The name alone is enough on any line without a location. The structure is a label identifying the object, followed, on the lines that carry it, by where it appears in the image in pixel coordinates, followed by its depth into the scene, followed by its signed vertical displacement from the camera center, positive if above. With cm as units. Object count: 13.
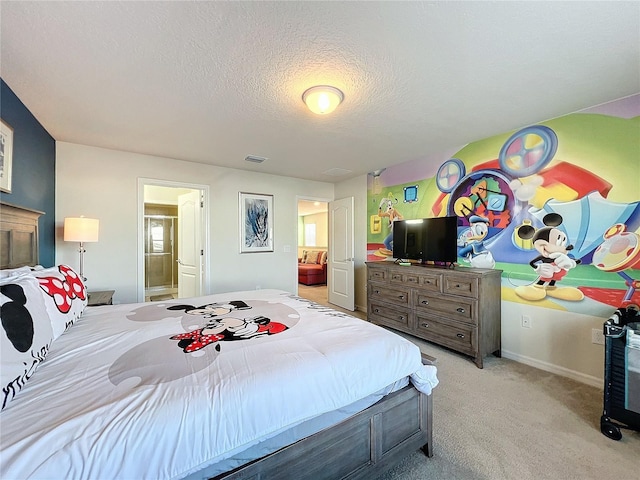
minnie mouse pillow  141 -33
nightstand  263 -61
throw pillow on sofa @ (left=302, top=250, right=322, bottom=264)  814 -50
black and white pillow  92 -38
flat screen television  320 +2
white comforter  79 -57
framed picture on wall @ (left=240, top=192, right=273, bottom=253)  442 +32
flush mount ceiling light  202 +113
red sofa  756 -81
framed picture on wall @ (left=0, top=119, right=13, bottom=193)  193 +65
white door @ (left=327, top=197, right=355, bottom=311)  491 -27
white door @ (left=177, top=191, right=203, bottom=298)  411 -8
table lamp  275 +11
